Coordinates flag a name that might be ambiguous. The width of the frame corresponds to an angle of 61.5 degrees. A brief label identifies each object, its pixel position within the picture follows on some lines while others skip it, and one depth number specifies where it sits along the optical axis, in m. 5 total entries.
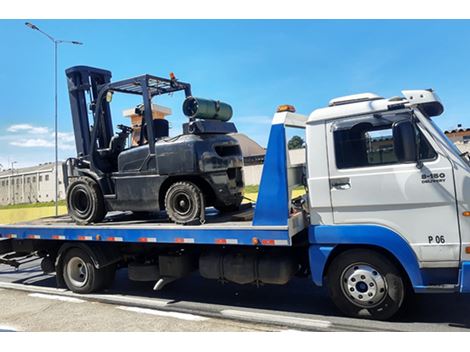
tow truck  4.13
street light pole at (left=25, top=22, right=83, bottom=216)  15.30
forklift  5.66
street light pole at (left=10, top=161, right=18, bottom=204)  52.42
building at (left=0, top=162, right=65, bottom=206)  50.18
